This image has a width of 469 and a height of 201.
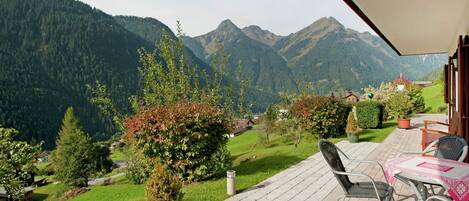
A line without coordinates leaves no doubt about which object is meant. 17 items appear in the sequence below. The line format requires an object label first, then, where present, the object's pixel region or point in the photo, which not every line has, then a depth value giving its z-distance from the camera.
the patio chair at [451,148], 4.25
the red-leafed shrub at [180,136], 7.07
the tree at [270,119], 27.88
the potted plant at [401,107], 14.77
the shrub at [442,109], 25.12
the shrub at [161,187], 4.86
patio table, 3.13
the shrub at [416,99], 23.45
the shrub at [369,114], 15.37
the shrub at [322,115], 13.95
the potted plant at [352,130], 11.55
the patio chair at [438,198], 3.09
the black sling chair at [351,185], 3.60
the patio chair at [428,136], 7.11
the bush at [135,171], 9.98
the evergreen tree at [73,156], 37.41
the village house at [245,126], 71.21
